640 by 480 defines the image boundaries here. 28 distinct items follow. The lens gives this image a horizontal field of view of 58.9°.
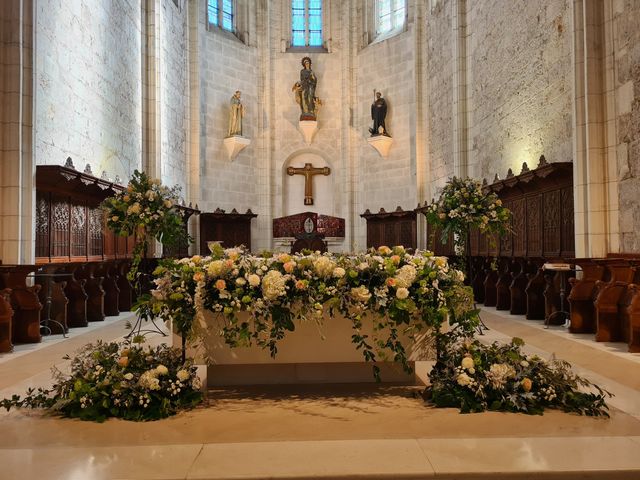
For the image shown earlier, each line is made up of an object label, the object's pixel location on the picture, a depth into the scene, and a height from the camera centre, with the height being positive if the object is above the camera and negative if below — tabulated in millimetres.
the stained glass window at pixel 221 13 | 19048 +7974
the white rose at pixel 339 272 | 3964 -192
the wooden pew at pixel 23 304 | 6957 -699
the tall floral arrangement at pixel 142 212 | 6719 +412
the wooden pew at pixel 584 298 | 7465 -740
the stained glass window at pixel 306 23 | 20359 +7995
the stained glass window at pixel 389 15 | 18922 +7801
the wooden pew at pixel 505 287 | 10820 -845
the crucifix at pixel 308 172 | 19766 +2544
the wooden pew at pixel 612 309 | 6762 -802
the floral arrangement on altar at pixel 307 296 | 3949 -360
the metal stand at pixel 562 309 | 8125 -965
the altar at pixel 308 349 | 4246 -780
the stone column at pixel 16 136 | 7402 +1474
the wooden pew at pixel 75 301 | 8789 -842
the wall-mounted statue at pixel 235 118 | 18625 +4206
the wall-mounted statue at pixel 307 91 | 19172 +5224
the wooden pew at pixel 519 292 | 9977 -864
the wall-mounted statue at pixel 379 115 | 18547 +4232
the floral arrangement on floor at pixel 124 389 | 3729 -970
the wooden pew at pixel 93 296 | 9500 -826
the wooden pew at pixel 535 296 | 9188 -868
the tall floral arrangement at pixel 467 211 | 7262 +419
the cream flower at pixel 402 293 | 3917 -339
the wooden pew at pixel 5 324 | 6375 -864
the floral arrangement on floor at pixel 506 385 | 3783 -986
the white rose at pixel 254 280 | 3889 -237
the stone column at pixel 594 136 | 8000 +1528
